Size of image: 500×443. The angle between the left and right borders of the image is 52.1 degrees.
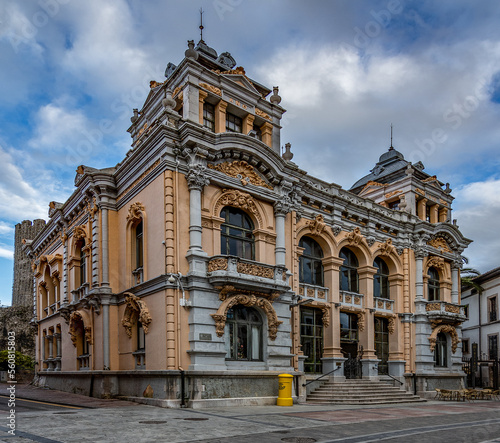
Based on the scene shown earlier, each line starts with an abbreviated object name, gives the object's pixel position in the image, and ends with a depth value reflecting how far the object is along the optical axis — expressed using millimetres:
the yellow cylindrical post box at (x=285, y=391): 21391
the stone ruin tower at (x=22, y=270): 74000
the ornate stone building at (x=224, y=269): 20969
